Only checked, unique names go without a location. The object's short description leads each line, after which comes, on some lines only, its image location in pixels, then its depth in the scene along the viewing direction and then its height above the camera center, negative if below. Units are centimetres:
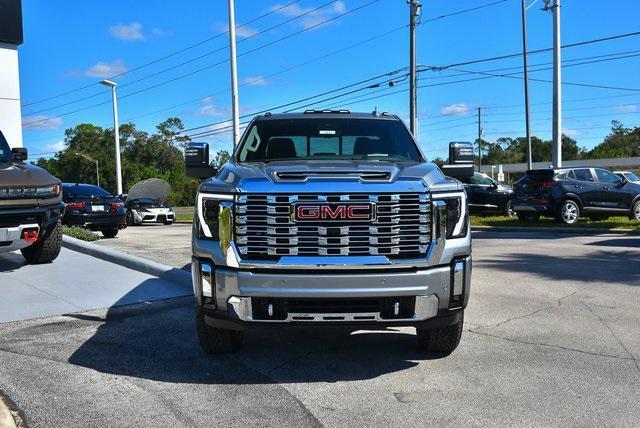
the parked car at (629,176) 1734 +10
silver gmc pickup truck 393 -43
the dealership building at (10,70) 1386 +294
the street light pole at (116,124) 3343 +395
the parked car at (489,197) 2073 -49
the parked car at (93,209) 1510 -42
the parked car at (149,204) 2405 -51
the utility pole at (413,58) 2487 +532
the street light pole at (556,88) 1992 +312
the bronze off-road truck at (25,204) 742 -12
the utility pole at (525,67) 2966 +572
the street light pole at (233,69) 2086 +425
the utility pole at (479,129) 8581 +777
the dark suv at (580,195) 1688 -40
